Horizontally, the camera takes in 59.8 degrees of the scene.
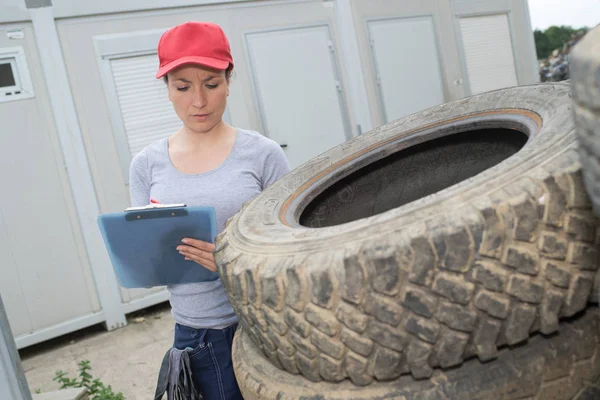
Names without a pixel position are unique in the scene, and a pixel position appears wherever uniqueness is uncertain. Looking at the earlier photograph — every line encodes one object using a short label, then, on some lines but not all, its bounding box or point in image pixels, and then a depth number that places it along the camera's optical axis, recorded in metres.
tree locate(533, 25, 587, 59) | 20.22
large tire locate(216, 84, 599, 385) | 0.72
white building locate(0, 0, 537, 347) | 3.76
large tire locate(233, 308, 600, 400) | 0.76
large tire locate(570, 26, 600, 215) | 0.54
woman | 1.45
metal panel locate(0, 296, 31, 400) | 1.24
